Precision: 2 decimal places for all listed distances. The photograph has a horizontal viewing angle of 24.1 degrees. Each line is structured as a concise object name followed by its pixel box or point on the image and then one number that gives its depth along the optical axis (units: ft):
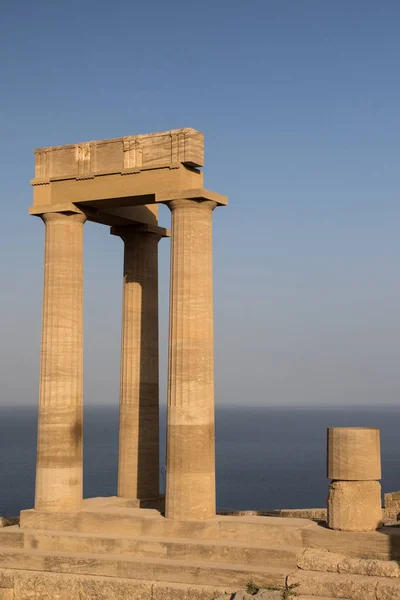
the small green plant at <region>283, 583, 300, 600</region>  70.09
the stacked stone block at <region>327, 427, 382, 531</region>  78.12
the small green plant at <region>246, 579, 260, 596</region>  72.23
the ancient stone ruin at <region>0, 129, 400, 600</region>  76.69
